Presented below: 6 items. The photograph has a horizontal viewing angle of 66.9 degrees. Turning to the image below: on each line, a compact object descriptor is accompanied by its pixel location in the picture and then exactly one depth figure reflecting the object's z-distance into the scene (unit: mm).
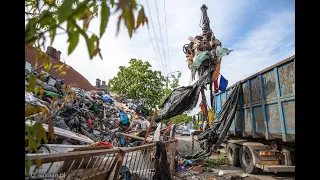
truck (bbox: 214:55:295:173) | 5953
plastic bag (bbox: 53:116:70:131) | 7155
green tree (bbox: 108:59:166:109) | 22719
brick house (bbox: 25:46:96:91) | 23969
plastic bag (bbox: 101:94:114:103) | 14748
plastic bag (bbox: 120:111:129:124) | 12084
